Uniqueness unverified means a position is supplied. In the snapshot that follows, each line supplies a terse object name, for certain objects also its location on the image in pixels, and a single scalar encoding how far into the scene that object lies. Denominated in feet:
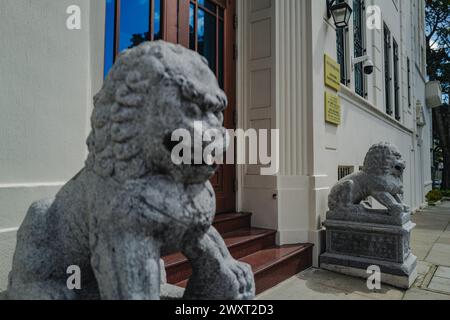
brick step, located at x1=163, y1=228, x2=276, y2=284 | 8.07
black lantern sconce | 14.97
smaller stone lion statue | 11.89
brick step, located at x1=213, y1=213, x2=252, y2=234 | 11.52
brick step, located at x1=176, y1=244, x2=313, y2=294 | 9.94
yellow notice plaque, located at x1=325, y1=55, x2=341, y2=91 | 14.84
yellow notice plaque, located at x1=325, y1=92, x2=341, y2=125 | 14.79
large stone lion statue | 3.31
